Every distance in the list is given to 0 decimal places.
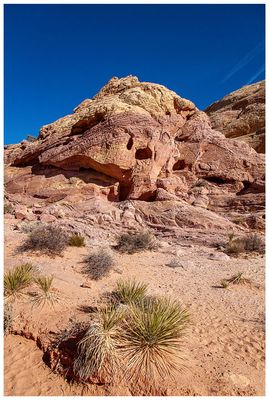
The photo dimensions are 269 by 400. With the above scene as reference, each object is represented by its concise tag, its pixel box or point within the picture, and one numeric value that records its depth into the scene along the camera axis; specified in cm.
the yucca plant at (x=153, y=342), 361
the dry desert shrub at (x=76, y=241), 1050
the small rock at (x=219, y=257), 1041
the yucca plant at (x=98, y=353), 359
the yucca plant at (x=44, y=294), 552
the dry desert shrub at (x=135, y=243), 1103
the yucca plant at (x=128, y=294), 562
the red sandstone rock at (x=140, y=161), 1619
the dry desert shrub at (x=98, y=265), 786
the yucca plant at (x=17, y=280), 585
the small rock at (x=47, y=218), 1282
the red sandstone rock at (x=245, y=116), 2680
